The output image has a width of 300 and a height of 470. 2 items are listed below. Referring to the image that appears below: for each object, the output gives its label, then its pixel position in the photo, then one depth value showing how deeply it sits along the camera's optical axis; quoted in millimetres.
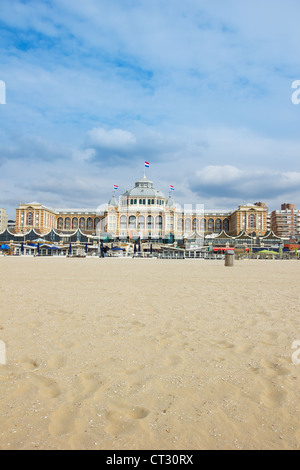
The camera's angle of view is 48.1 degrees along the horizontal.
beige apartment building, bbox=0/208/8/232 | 159875
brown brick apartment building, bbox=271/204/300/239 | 149875
